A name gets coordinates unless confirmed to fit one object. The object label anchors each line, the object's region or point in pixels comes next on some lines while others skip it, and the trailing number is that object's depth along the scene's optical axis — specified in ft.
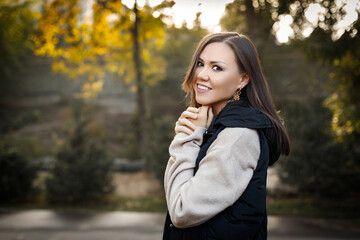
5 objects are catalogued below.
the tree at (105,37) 28.73
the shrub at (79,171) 24.63
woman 4.75
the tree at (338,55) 16.34
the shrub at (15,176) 24.91
